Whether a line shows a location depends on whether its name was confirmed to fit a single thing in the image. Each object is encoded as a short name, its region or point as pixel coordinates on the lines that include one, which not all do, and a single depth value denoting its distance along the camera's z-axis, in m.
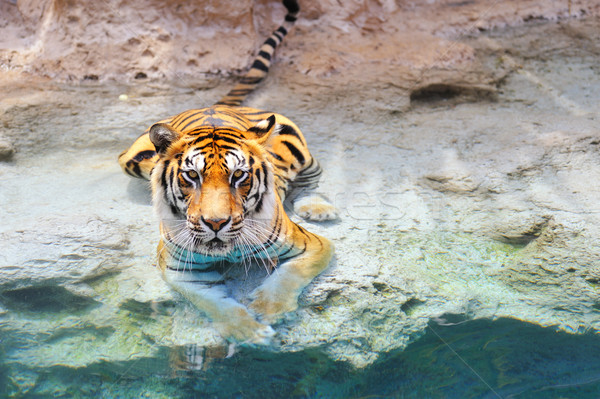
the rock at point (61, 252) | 3.05
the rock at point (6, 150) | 4.39
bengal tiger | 2.75
